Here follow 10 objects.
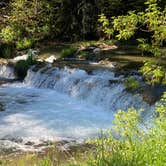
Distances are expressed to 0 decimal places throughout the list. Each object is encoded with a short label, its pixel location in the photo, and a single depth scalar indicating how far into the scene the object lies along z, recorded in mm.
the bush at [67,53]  15969
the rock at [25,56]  16406
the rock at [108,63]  13720
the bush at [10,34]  18547
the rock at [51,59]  15966
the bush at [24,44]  17922
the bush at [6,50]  17061
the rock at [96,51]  16328
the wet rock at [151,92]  10031
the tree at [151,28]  4746
